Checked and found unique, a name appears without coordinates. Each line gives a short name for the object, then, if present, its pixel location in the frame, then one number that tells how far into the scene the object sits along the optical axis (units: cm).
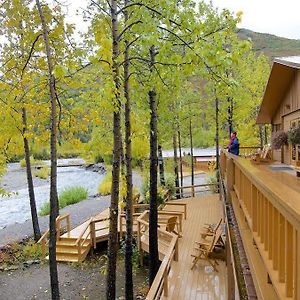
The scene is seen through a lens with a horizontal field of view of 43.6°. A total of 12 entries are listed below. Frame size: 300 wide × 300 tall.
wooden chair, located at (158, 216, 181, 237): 1207
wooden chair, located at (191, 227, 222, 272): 1001
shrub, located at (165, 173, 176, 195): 1953
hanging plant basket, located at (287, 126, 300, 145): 737
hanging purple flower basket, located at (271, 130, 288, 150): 945
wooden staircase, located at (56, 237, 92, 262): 1278
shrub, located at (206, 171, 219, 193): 2147
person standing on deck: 1181
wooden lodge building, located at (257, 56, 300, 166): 885
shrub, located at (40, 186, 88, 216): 2275
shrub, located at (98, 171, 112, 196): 2572
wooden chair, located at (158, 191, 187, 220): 1653
